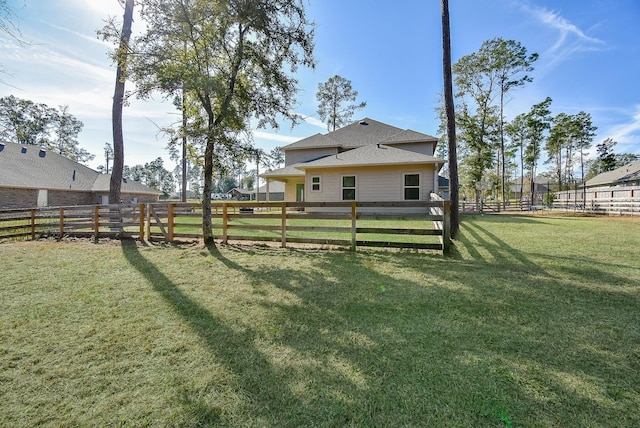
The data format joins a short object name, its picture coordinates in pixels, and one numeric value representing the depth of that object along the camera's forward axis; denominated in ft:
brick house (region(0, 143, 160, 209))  70.79
